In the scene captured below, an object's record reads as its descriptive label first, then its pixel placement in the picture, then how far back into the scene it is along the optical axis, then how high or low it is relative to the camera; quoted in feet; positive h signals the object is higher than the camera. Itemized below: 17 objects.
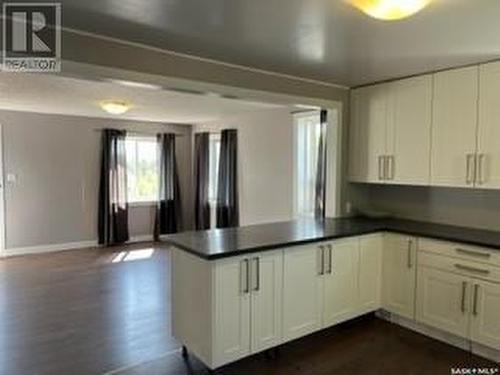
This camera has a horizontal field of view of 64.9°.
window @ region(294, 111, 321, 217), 17.70 +0.72
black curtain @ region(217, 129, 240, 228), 22.17 -0.31
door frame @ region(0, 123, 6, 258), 20.46 -2.01
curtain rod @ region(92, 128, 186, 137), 22.99 +2.65
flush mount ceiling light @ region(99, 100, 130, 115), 16.35 +2.92
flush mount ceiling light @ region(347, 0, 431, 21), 5.61 +2.47
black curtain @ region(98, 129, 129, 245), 22.99 -0.85
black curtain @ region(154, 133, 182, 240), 25.25 -0.90
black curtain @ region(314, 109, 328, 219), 16.05 -0.10
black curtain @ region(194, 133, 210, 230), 24.95 -0.04
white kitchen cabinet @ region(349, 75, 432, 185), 11.79 +1.45
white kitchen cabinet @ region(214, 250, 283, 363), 8.65 -2.98
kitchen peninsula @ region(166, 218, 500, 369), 8.81 -2.70
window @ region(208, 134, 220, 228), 24.57 +0.16
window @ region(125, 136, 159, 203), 24.66 +0.38
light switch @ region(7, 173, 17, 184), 20.65 -0.23
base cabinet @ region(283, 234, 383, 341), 9.97 -2.93
